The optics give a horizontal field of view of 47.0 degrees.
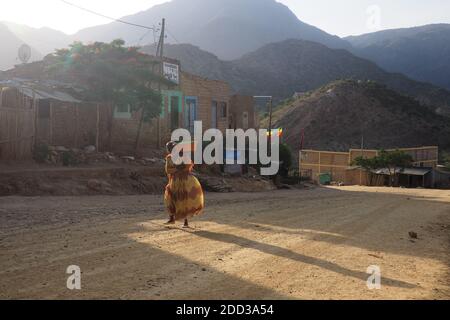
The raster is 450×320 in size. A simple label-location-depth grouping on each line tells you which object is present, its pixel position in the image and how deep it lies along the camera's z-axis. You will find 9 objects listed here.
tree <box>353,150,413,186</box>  41.25
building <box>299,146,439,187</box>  42.19
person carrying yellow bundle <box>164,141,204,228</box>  9.41
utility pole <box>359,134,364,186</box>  44.21
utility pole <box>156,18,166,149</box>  24.59
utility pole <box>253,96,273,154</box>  29.18
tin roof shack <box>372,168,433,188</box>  41.88
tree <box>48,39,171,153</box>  20.88
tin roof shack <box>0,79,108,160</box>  15.56
